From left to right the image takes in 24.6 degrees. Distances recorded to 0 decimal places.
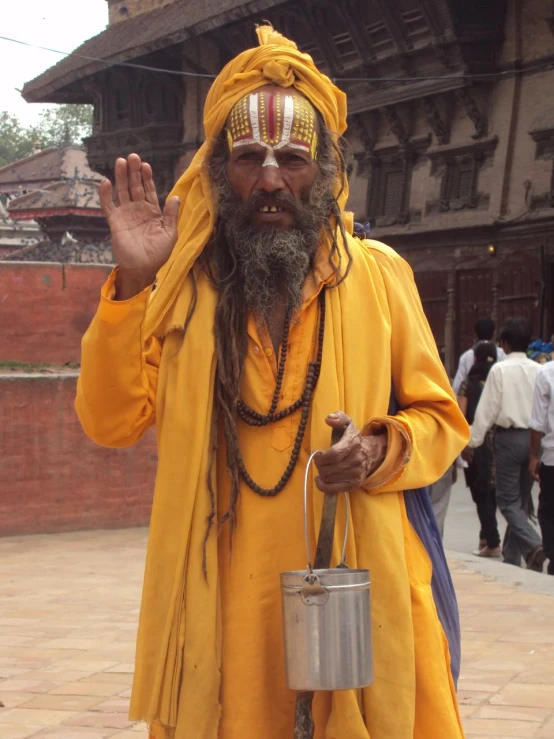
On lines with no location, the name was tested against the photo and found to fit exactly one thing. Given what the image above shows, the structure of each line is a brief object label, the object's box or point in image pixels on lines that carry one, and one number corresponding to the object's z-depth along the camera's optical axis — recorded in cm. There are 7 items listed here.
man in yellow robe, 272
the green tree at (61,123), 8256
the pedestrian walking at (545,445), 800
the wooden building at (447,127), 1922
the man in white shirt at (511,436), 880
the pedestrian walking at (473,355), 1046
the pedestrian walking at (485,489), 931
